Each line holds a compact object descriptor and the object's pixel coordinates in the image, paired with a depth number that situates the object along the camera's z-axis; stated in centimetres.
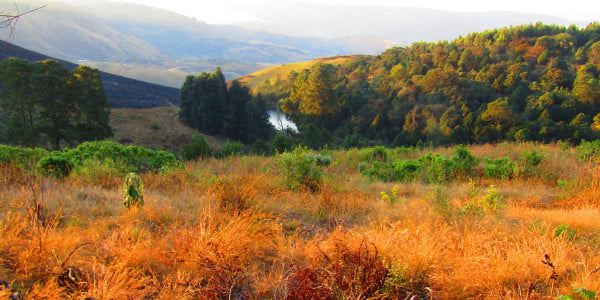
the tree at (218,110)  3506
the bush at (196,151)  1402
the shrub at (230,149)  1505
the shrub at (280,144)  1780
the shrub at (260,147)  1856
